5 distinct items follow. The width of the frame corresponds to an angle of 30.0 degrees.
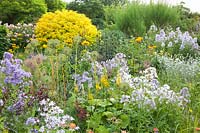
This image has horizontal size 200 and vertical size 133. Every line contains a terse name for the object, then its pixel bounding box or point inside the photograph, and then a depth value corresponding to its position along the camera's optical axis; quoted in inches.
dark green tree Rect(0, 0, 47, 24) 451.5
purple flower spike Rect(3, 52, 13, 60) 139.5
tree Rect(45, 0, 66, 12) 489.4
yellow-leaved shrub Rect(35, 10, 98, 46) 279.3
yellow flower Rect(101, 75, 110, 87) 155.6
